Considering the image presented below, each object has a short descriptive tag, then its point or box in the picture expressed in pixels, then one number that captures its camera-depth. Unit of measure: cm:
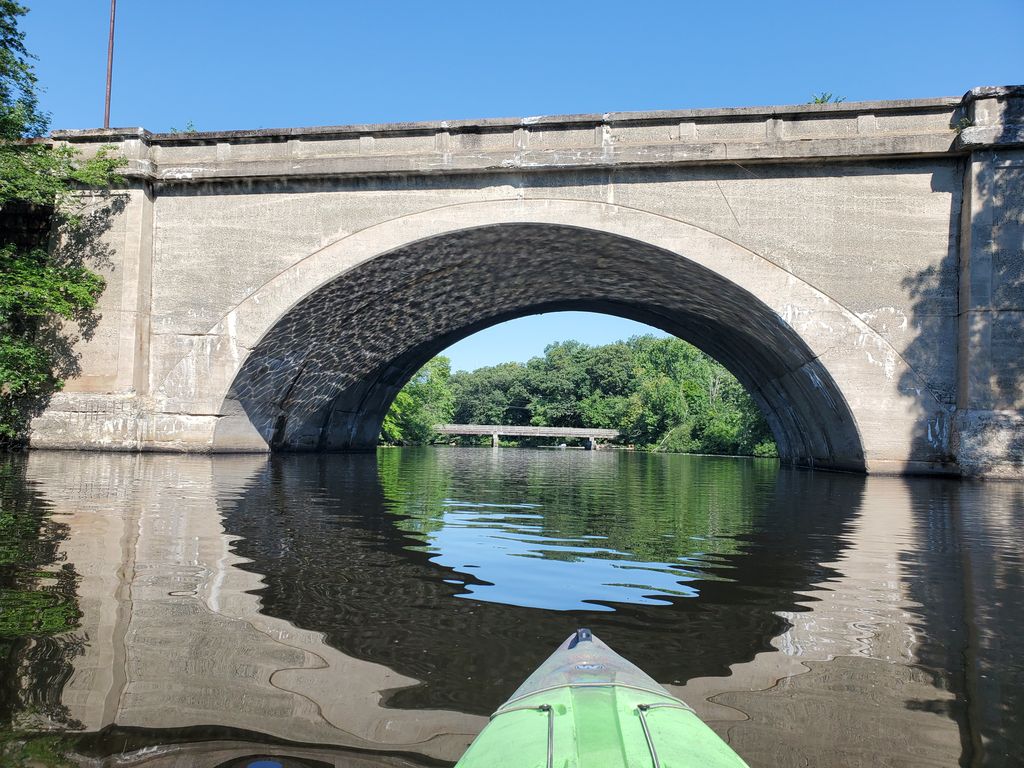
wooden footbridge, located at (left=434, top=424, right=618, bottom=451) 5747
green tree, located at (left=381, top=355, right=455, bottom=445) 4554
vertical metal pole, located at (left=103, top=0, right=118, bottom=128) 1978
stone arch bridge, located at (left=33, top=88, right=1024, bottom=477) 1284
